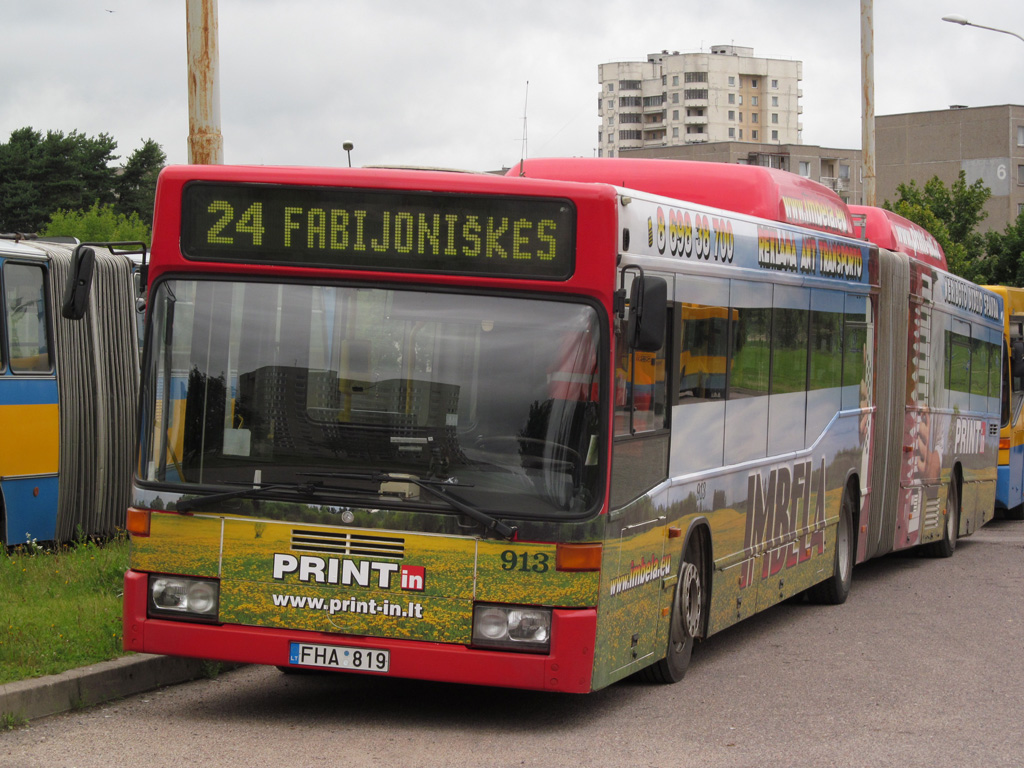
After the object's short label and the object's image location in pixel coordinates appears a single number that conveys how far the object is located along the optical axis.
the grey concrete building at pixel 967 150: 99.38
